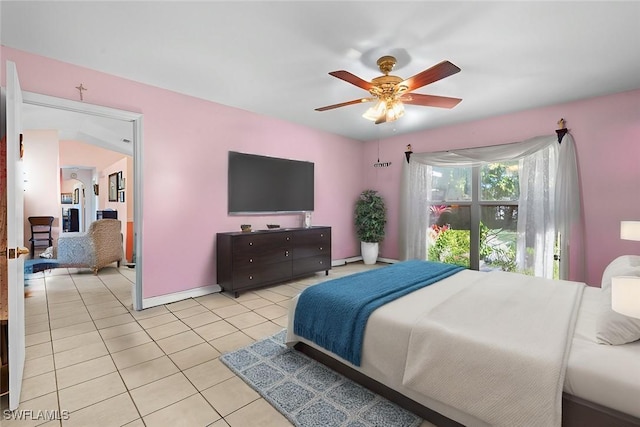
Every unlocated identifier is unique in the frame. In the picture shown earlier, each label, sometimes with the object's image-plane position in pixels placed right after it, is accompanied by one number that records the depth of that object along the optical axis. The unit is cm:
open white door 165
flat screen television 403
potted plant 552
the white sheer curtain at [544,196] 358
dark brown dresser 362
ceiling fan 217
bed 119
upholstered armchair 475
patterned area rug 162
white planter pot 559
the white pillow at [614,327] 135
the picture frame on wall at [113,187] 702
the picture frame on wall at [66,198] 988
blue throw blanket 185
